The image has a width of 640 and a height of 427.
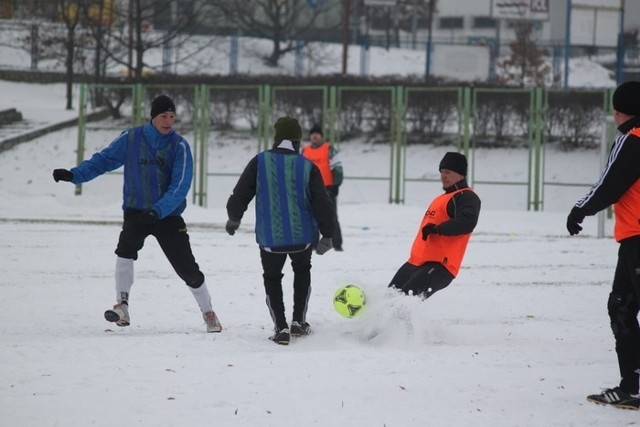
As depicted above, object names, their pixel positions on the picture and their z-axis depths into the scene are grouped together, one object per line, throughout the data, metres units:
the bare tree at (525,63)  80.25
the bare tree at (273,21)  87.00
